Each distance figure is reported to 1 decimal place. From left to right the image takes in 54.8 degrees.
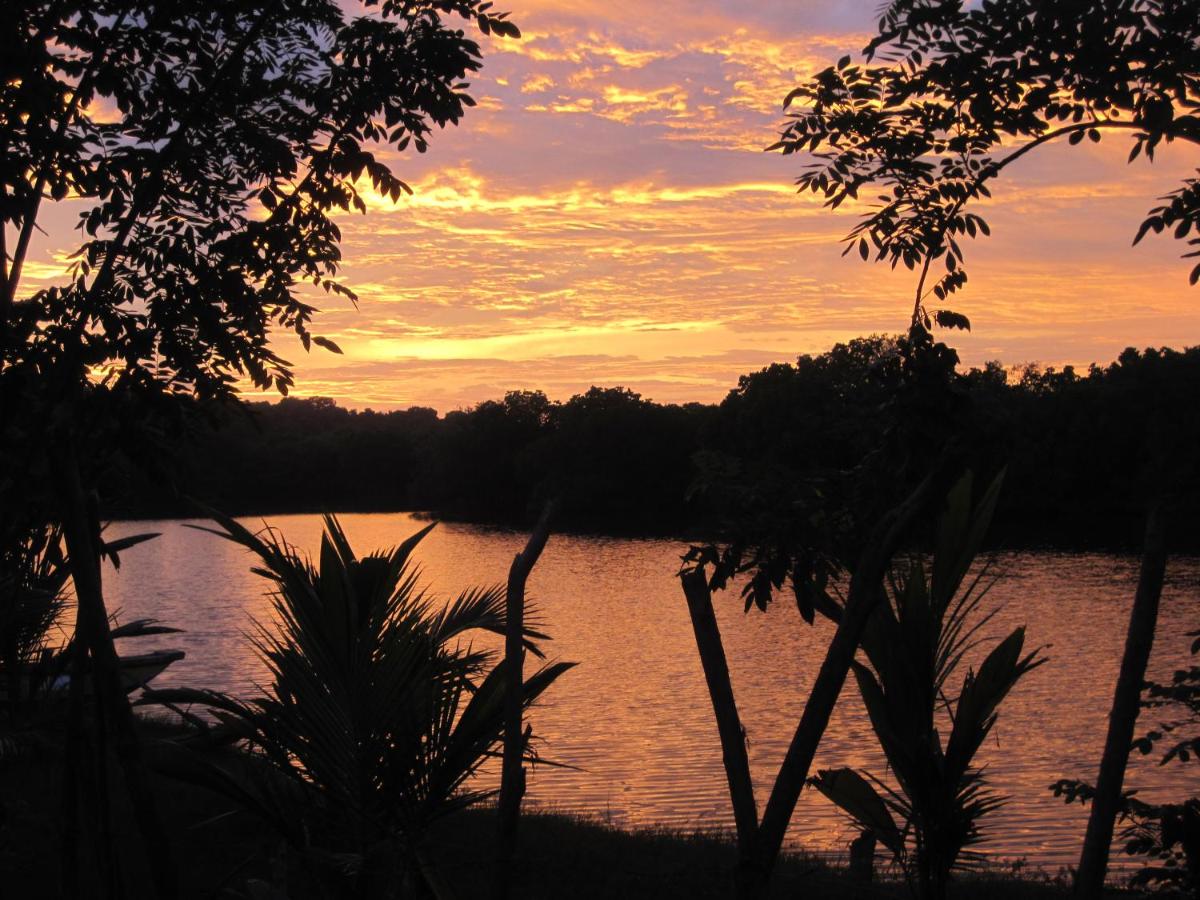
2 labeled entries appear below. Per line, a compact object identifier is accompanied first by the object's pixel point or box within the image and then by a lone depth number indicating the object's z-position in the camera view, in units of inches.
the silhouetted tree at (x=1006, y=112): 162.6
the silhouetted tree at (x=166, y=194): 198.1
